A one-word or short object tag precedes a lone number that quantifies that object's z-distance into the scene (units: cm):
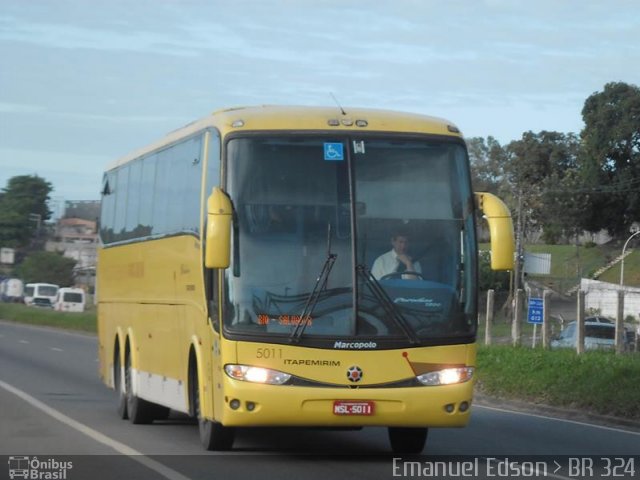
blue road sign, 3378
